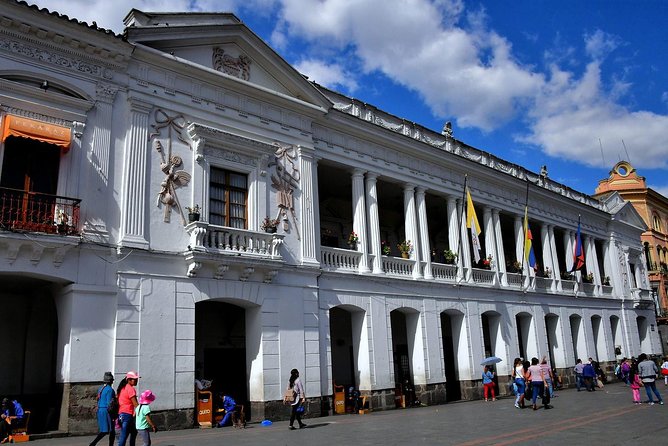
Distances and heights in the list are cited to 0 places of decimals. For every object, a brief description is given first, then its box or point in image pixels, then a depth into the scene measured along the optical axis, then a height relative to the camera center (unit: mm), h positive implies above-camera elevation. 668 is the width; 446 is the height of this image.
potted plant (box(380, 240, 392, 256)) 22234 +4012
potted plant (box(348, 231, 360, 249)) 21156 +4165
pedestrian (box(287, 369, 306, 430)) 14195 -930
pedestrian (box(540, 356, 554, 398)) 17125 -801
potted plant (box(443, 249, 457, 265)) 24875 +4039
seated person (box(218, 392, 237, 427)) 15531 -1281
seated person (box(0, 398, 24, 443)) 12039 -1048
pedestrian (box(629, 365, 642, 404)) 18259 -1320
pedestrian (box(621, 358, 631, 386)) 27175 -1185
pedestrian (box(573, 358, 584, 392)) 27419 -1248
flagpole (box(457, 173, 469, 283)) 25109 +4968
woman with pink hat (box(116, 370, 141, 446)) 9798 -734
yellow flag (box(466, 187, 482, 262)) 22766 +4984
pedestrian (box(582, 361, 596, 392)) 26788 -1270
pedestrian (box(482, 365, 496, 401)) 23094 -1228
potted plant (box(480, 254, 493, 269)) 27172 +4048
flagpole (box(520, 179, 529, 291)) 27375 +5533
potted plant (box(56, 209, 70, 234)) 13648 +3373
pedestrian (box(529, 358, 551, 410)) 17078 -848
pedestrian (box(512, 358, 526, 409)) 18266 -1132
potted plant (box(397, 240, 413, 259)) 23141 +4128
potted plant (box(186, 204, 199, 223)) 15914 +4002
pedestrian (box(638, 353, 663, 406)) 17531 -889
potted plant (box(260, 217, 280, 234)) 17672 +4000
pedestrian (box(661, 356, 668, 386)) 21555 -903
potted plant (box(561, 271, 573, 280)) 33744 +4127
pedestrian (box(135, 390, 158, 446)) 9758 -895
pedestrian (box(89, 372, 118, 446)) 10281 -797
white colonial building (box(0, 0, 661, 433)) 14055 +3699
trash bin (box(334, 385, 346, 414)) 18812 -1417
